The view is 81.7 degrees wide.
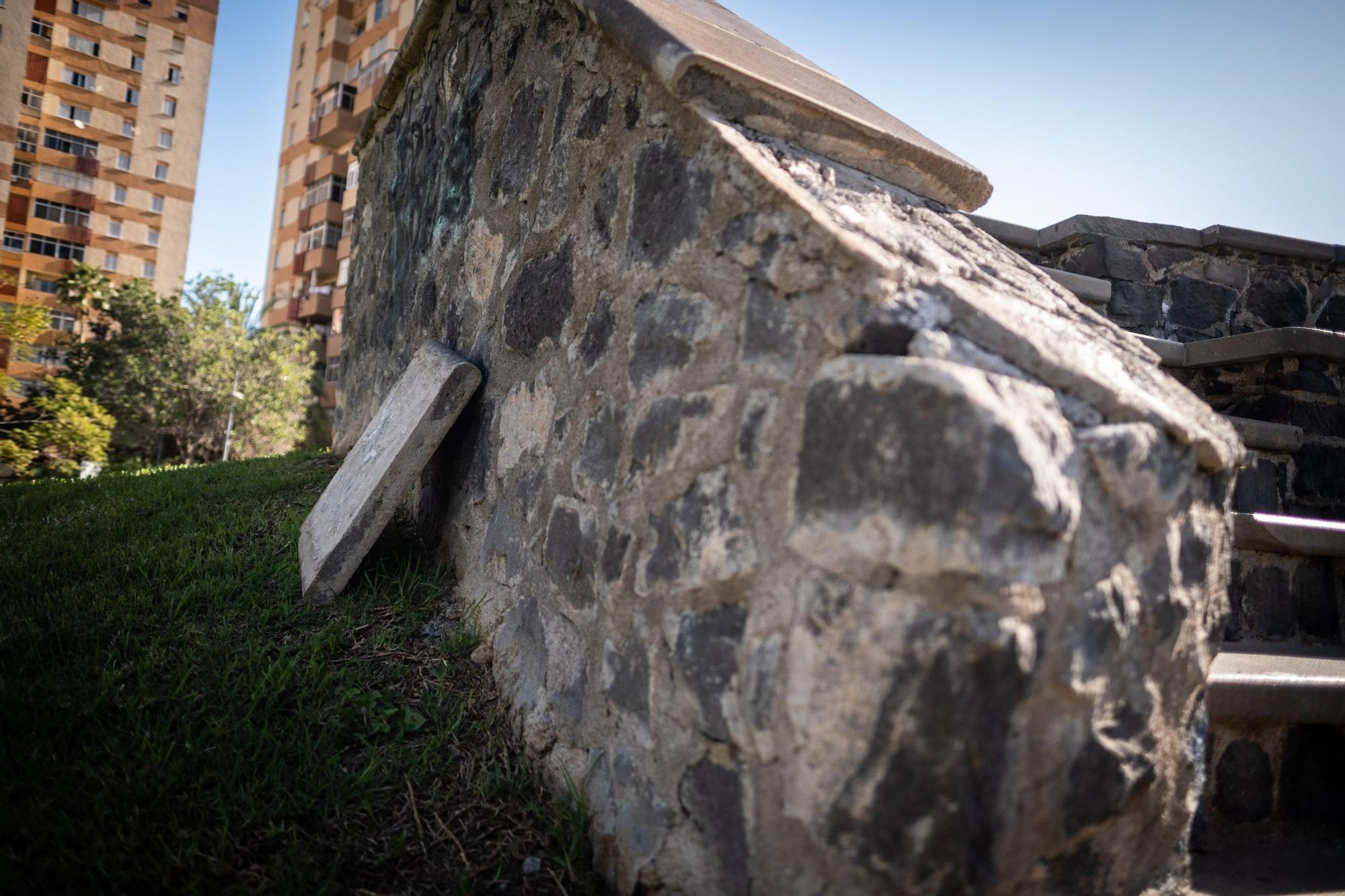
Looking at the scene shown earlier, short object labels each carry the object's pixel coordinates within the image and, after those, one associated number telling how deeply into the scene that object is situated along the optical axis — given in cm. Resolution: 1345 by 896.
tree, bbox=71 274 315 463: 1398
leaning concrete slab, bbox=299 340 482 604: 220
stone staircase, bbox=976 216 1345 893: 162
